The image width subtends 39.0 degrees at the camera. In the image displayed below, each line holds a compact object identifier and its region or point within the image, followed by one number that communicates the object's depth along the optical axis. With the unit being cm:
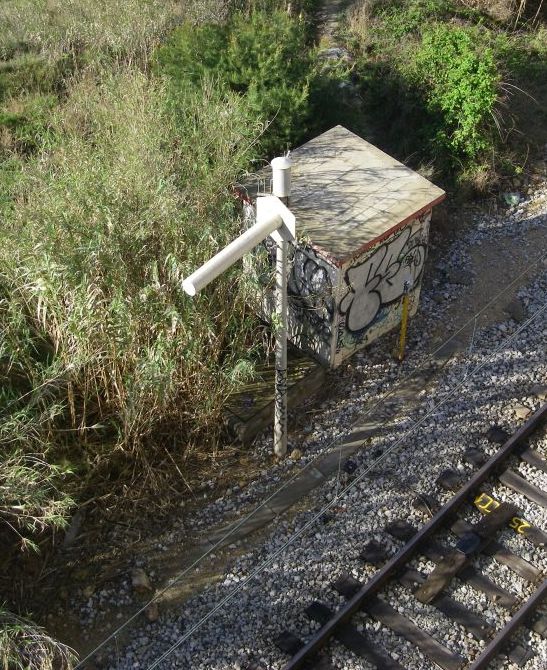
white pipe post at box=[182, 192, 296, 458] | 643
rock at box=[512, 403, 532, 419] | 879
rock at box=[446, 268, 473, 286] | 1073
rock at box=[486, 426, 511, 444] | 848
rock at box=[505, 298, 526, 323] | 1014
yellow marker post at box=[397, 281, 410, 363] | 944
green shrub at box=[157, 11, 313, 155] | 1055
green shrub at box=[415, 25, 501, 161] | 1183
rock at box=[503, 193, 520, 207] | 1206
